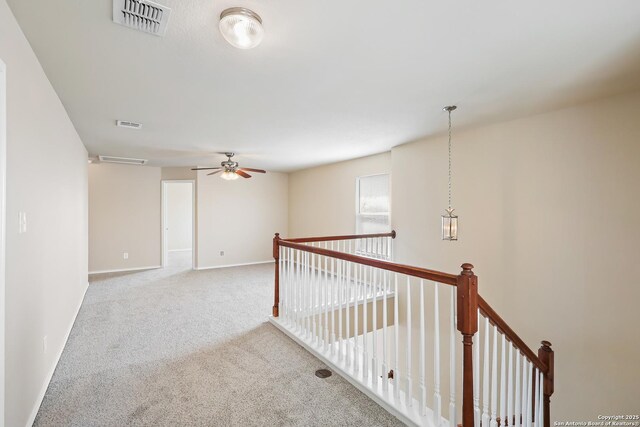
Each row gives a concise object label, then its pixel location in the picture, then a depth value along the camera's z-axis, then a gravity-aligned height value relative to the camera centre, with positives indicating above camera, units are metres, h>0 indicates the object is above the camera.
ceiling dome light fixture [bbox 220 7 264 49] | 1.56 +1.00
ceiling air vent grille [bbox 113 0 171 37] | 1.53 +1.06
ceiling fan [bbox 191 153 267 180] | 4.97 +0.72
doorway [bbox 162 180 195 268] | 9.67 -0.19
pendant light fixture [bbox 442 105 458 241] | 3.16 -0.16
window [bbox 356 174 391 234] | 5.29 +0.17
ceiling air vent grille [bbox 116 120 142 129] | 3.44 +1.05
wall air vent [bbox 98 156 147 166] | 5.65 +1.04
